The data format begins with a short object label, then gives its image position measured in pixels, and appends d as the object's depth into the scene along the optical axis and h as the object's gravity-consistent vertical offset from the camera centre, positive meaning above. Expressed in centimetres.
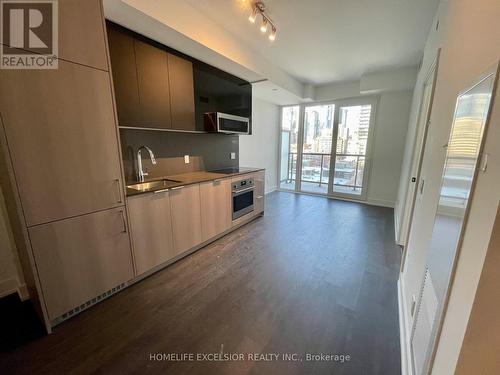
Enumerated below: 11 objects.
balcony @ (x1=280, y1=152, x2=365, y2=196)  501 -72
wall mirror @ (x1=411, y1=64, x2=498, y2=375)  72 -24
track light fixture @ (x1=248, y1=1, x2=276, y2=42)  206 +134
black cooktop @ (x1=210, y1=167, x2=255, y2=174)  326 -41
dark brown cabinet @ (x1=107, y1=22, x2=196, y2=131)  195 +64
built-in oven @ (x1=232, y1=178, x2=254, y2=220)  314 -81
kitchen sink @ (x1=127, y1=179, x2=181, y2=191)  239 -46
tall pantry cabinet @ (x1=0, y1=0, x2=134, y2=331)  129 -16
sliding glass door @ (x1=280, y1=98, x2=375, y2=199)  479 -3
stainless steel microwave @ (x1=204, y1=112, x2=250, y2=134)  286 +31
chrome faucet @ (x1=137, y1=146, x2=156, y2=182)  241 -19
